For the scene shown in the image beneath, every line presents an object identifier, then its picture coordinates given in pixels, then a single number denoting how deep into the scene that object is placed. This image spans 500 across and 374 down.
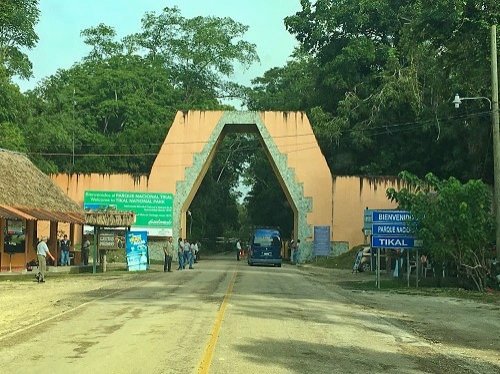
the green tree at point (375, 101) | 47.47
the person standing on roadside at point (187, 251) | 40.97
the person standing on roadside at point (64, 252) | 38.40
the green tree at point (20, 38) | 58.47
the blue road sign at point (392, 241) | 26.42
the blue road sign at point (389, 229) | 26.58
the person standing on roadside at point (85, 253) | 40.09
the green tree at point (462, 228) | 24.62
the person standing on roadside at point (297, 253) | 51.50
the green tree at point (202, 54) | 77.75
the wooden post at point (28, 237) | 35.91
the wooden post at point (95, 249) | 34.44
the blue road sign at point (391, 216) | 26.58
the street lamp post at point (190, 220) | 68.47
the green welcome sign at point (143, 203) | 47.78
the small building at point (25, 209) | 33.59
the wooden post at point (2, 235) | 33.66
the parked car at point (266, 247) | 46.88
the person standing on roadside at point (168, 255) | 37.25
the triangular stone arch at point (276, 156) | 51.72
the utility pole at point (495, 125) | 24.25
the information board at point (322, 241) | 50.41
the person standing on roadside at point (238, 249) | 60.47
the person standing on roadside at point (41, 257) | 27.28
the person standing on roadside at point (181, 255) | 39.88
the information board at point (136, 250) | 36.81
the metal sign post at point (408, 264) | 27.28
